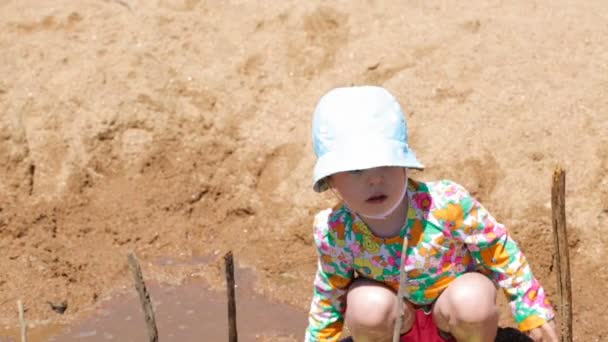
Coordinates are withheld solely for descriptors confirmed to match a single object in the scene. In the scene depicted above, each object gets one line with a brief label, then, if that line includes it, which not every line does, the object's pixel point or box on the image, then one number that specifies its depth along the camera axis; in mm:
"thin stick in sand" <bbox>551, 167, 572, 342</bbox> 4128
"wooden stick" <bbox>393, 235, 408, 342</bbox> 3699
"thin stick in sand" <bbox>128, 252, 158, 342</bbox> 3948
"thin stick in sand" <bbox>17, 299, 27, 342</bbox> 3785
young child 4173
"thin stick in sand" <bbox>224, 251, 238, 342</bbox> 4069
